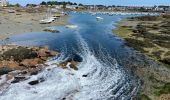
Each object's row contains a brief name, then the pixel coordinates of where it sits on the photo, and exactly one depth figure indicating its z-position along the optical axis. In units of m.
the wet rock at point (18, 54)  19.75
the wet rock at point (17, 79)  15.54
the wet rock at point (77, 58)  21.01
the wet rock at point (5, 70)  16.94
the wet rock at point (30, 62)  18.44
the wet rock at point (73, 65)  18.81
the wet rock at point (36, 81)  15.29
